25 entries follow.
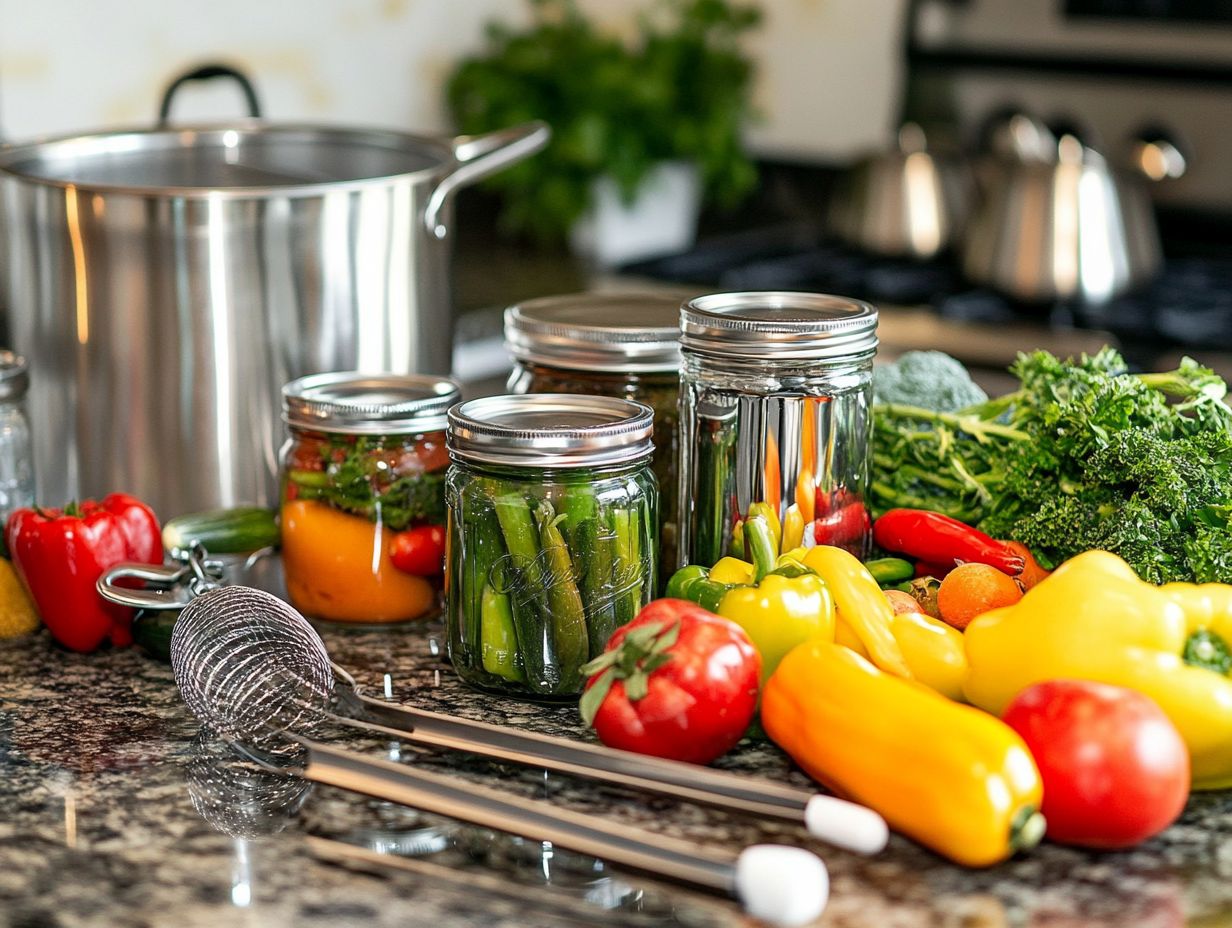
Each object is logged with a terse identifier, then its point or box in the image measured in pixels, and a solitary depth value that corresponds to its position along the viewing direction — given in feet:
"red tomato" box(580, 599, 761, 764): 2.92
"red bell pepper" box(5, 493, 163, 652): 3.67
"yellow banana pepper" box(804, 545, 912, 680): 3.15
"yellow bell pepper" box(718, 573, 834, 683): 3.15
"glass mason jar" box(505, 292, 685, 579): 3.72
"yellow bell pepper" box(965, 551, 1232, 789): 2.84
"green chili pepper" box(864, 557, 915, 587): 3.69
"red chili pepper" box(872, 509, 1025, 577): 3.59
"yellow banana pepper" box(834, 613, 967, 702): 3.11
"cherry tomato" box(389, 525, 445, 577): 3.71
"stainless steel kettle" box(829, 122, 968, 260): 9.46
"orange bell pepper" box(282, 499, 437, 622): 3.71
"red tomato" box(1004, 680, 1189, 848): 2.65
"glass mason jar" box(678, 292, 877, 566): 3.41
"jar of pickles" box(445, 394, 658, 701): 3.19
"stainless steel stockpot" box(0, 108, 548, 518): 3.99
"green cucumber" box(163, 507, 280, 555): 3.79
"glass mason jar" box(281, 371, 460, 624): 3.67
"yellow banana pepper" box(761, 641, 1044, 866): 2.60
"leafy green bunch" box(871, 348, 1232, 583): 3.35
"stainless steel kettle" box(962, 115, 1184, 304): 8.11
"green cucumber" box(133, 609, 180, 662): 3.59
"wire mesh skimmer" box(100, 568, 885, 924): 2.44
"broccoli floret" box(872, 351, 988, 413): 4.13
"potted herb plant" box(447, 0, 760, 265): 9.72
